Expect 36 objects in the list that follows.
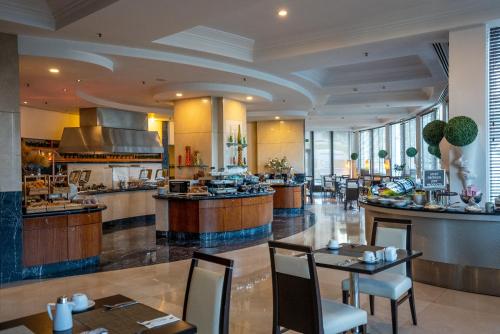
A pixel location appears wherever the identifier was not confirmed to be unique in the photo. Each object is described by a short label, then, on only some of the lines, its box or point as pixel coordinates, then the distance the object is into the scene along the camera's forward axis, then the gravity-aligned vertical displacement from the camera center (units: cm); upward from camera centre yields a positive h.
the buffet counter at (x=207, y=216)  882 -114
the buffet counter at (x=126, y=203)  1097 -107
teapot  210 -79
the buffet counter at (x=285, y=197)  1340 -111
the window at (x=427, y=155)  1359 +22
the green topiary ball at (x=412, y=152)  1402 +34
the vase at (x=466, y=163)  578 -3
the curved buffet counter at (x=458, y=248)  498 -111
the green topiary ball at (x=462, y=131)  554 +41
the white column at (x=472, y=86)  578 +108
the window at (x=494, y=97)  581 +91
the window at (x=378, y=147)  2078 +81
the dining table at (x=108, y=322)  215 -87
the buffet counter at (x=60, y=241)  618 -118
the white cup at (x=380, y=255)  348 -80
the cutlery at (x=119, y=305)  251 -87
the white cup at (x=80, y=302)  248 -83
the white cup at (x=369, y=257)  339 -79
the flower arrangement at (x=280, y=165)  1596 -5
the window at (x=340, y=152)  2422 +64
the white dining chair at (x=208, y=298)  255 -88
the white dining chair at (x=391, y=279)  371 -113
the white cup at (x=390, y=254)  349 -79
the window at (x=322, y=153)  2395 +60
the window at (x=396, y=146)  1798 +73
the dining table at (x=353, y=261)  326 -84
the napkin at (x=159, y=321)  221 -86
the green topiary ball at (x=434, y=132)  597 +44
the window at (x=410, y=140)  1598 +90
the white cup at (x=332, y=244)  395 -79
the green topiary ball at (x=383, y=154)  1812 +37
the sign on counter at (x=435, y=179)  594 -26
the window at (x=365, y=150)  2198 +72
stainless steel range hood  1161 +95
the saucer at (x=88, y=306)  247 -87
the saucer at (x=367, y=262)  339 -83
